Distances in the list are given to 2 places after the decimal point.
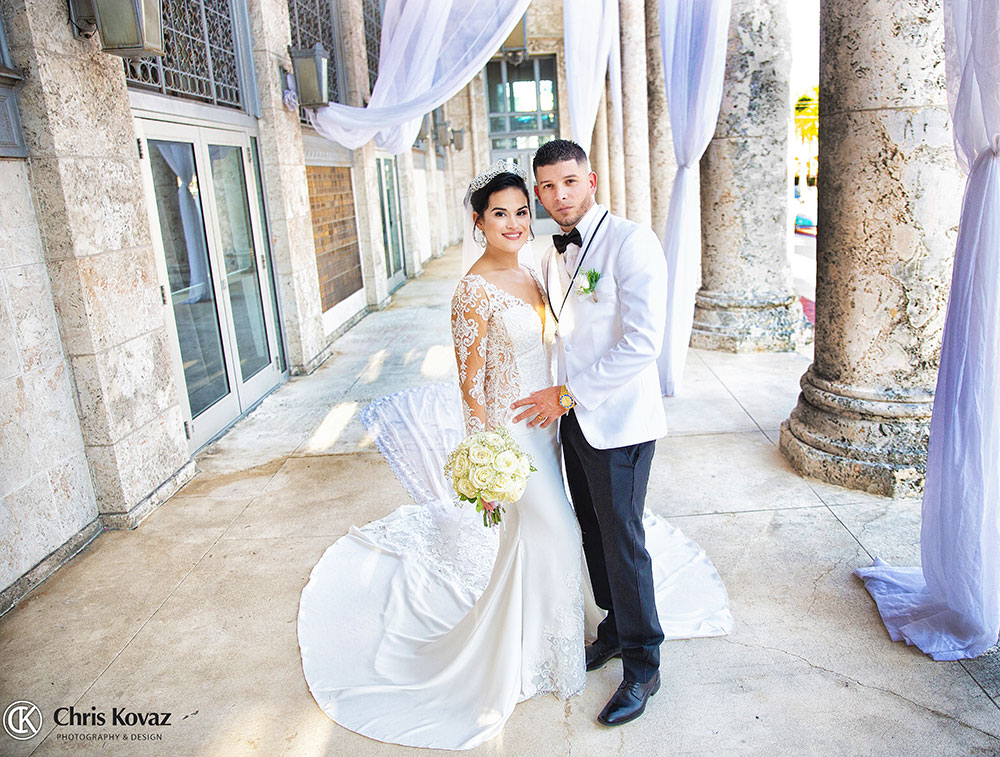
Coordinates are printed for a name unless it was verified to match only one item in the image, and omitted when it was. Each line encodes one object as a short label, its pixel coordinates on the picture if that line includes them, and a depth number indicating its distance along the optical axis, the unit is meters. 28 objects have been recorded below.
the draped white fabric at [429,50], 5.31
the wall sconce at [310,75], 7.04
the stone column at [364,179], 9.66
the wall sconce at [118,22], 3.90
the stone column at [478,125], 22.70
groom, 2.47
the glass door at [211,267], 5.30
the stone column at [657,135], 8.53
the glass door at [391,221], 12.39
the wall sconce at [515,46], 18.98
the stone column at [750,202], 6.91
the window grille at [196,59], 5.23
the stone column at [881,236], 3.90
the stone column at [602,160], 14.94
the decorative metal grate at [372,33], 10.88
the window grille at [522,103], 23.16
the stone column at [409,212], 13.89
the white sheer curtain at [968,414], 2.71
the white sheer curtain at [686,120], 5.73
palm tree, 39.38
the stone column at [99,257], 3.79
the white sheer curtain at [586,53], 5.53
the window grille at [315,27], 8.01
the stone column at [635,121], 11.84
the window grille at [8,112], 3.62
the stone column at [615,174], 14.11
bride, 2.64
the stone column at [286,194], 6.83
